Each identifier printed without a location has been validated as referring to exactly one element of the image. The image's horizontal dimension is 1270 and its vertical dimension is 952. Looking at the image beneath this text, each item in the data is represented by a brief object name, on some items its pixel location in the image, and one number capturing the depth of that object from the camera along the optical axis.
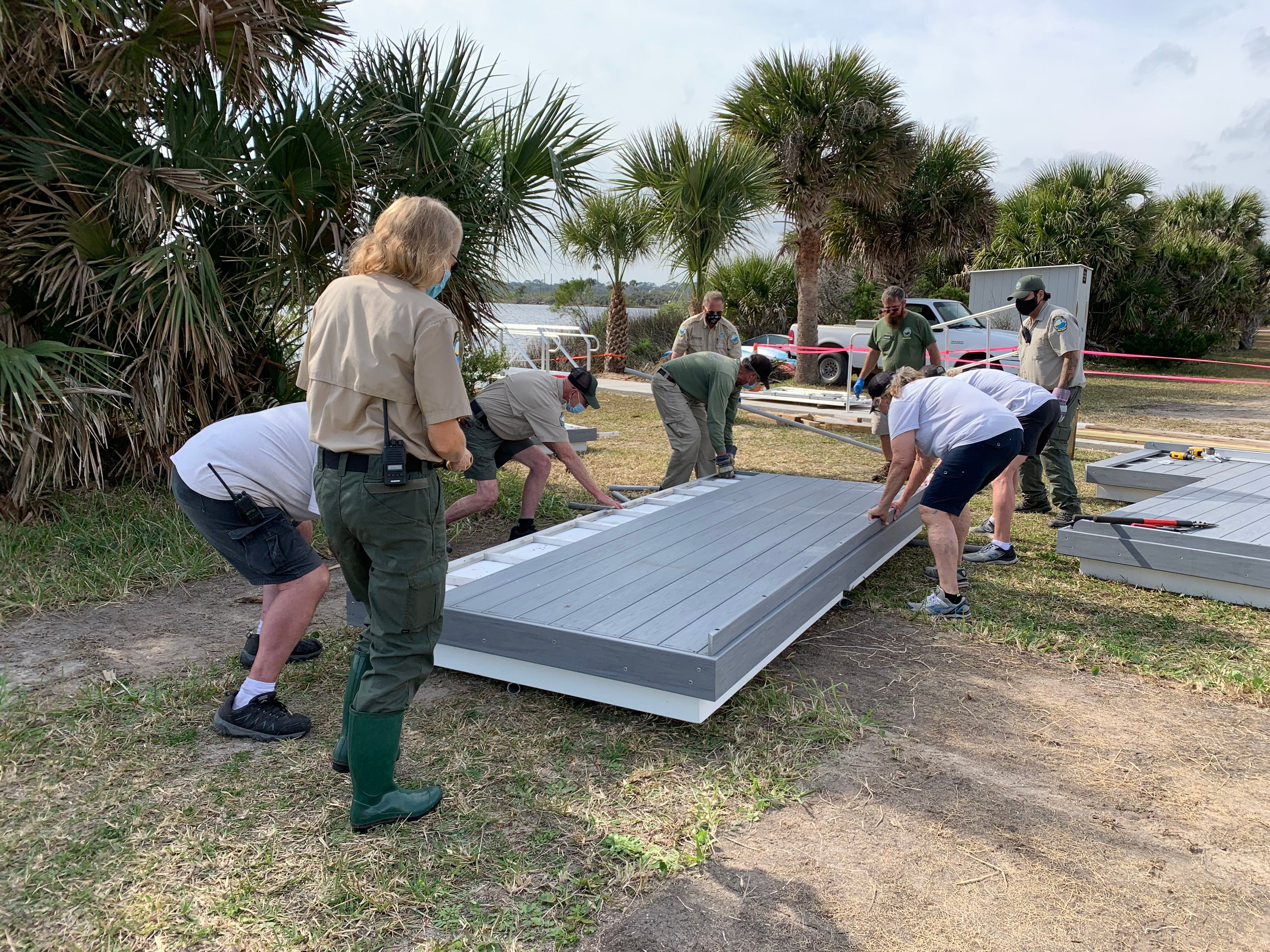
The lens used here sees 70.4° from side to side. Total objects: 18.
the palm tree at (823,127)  16.12
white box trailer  10.59
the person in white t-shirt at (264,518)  3.04
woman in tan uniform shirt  2.30
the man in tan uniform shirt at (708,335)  8.57
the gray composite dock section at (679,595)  3.19
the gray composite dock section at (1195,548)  4.85
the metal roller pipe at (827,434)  8.77
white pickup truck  14.68
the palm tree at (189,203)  5.32
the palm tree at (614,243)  18.23
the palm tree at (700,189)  14.29
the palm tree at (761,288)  22.94
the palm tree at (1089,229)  21.58
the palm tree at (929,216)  20.62
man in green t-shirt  7.52
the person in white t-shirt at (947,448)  4.49
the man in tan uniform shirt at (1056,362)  6.49
